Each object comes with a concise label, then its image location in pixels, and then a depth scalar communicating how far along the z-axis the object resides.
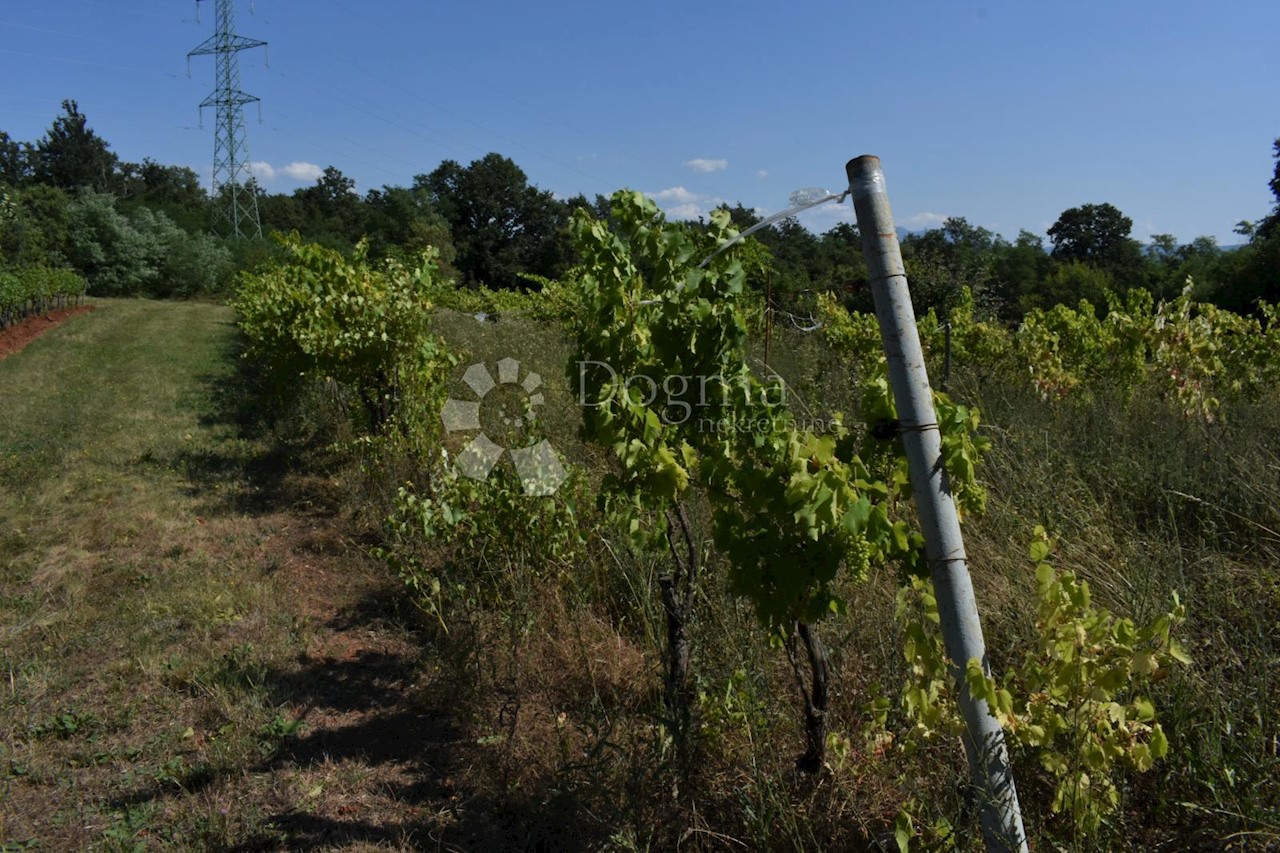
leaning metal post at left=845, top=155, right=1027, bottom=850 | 1.66
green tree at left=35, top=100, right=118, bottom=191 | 67.19
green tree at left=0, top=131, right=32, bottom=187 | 64.94
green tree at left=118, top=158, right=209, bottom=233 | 62.35
